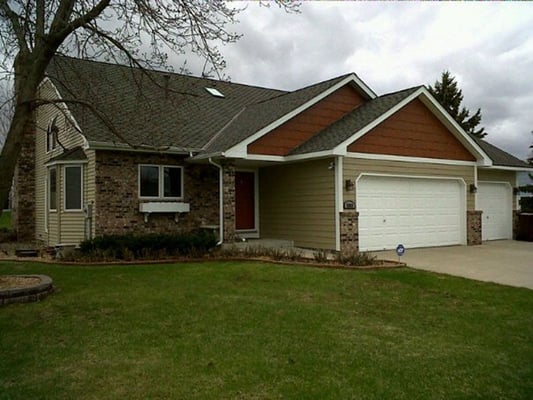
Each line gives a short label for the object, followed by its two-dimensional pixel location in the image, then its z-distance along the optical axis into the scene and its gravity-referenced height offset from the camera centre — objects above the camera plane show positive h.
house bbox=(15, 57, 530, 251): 14.23 +1.25
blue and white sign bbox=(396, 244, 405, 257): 11.12 -0.91
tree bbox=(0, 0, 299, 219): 8.66 +3.22
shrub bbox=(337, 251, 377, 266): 11.37 -1.15
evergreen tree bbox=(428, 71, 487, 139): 40.28 +8.88
